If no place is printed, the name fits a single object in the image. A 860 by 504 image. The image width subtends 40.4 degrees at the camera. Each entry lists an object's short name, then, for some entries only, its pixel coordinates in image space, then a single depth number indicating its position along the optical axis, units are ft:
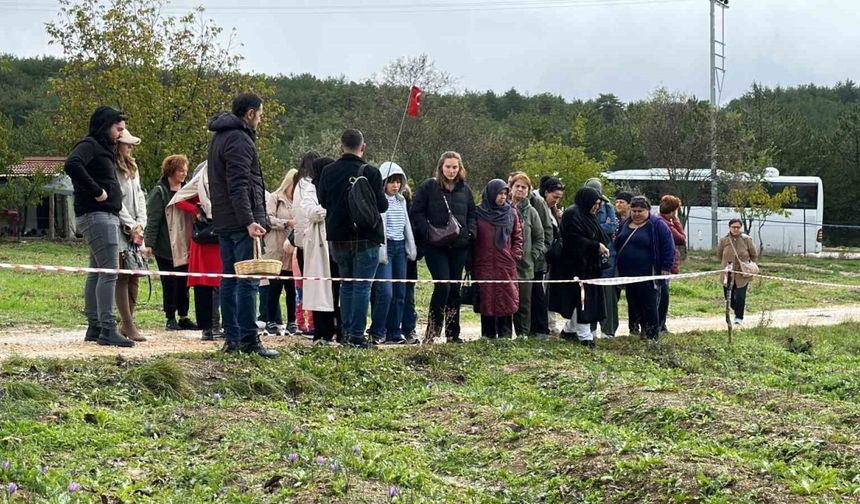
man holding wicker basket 29.94
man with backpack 33.53
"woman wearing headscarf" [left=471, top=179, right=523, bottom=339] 38.88
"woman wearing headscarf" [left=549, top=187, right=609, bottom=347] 39.93
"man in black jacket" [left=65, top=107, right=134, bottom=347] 31.91
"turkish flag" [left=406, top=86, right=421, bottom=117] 41.93
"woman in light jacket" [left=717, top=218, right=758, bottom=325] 56.03
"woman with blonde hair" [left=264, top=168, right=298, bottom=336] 39.06
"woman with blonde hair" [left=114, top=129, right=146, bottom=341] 33.73
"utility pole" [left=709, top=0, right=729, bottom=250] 134.92
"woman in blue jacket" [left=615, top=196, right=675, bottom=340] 42.39
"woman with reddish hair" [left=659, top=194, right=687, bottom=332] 46.19
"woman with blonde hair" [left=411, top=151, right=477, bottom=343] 37.60
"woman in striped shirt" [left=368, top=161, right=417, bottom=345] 36.27
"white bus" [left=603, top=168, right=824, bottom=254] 145.48
